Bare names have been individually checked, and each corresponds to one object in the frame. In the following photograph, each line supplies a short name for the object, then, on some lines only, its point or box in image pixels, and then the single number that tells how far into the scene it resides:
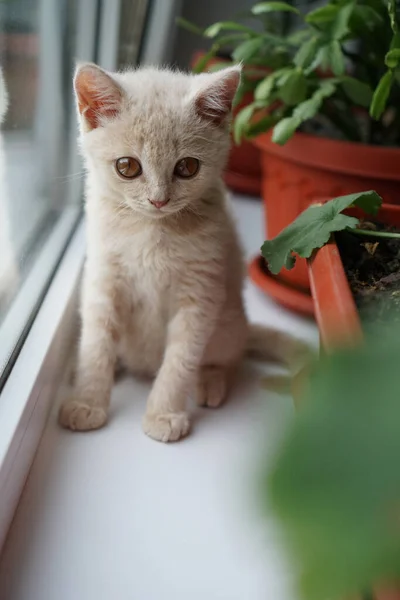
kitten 0.79
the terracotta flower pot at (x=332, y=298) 0.43
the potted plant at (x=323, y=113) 0.97
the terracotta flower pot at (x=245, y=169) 1.69
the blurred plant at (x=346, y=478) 0.19
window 0.90
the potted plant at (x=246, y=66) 1.13
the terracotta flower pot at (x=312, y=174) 1.03
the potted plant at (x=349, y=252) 0.63
